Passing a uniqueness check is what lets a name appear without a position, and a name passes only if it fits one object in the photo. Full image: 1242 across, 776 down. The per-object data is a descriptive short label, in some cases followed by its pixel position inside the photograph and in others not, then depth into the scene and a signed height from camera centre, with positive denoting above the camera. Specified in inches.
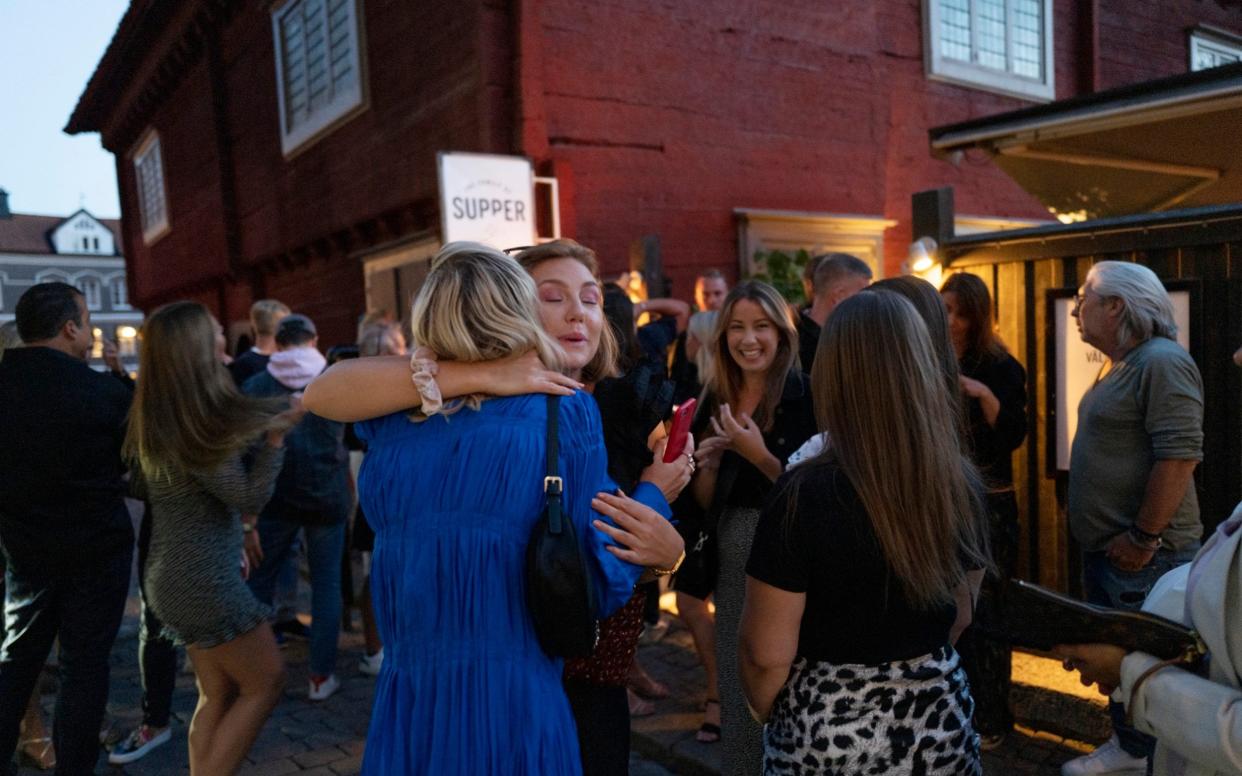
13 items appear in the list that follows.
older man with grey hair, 121.5 -20.6
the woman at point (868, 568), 70.9 -20.7
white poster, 163.9 -11.0
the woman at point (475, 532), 64.8 -14.9
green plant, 321.4 +22.1
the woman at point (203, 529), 124.6 -25.9
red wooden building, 302.7 +98.2
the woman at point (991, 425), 141.8 -18.1
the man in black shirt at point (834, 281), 165.6 +9.3
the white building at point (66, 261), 2409.0 +310.3
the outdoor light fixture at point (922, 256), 185.3 +14.9
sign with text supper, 240.7 +43.3
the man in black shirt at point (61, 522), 128.3 -24.4
